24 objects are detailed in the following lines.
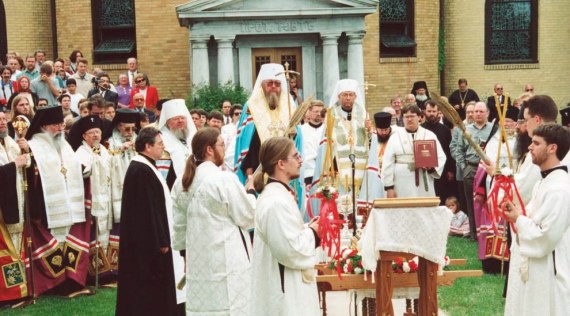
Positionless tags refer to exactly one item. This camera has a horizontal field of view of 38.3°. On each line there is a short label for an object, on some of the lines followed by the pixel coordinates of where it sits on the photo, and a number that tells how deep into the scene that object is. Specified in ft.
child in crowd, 47.11
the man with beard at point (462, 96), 72.69
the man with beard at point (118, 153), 36.55
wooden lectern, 22.82
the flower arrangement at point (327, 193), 23.34
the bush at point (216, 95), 67.87
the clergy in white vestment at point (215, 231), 23.48
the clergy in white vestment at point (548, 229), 21.07
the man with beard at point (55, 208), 34.04
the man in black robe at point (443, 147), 47.60
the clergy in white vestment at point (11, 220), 32.81
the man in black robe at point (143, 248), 26.37
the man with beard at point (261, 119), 36.35
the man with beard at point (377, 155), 39.32
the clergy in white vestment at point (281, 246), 19.49
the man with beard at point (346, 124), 37.86
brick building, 72.02
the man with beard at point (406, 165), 40.78
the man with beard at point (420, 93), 67.56
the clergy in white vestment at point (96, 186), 36.09
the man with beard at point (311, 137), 42.16
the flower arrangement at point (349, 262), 24.62
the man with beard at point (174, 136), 35.06
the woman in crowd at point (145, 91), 61.87
